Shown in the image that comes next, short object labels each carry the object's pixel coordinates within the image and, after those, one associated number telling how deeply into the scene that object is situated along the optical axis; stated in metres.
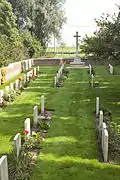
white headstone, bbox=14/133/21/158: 7.85
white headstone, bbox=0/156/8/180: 6.30
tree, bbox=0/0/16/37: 41.57
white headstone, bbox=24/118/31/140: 9.35
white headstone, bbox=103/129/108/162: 8.11
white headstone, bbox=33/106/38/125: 11.48
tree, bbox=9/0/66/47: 46.88
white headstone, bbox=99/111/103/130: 10.33
